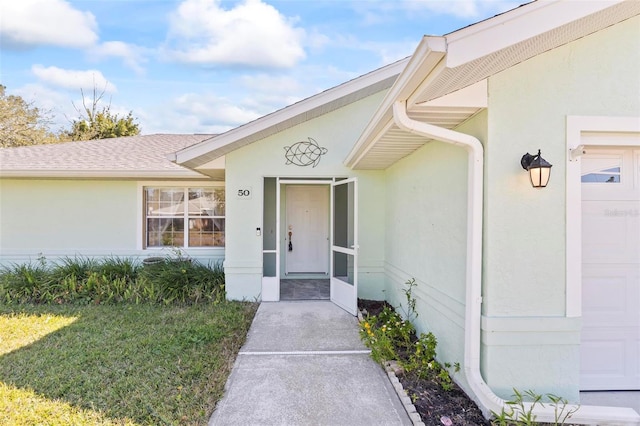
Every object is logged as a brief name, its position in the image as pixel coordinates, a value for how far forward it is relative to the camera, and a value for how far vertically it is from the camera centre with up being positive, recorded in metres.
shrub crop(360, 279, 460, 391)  3.70 -1.70
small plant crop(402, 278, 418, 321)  4.88 -1.32
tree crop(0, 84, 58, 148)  19.05 +5.07
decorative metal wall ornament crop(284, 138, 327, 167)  6.87 +1.17
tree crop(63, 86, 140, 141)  23.08 +5.96
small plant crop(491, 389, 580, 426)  2.72 -1.64
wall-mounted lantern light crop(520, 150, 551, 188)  2.74 +0.34
